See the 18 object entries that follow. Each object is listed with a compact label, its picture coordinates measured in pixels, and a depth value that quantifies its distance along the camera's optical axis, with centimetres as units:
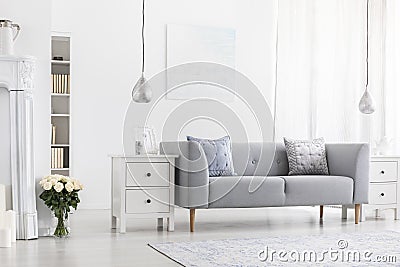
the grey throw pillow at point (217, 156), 567
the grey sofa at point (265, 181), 535
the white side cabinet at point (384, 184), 629
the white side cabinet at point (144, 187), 525
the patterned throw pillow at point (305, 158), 620
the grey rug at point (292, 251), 400
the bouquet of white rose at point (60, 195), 494
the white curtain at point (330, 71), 771
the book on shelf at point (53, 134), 710
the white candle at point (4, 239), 455
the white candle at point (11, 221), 474
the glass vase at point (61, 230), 498
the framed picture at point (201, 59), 757
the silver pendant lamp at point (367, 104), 685
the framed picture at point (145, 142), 556
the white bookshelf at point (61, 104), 708
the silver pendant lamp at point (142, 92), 651
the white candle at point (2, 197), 478
